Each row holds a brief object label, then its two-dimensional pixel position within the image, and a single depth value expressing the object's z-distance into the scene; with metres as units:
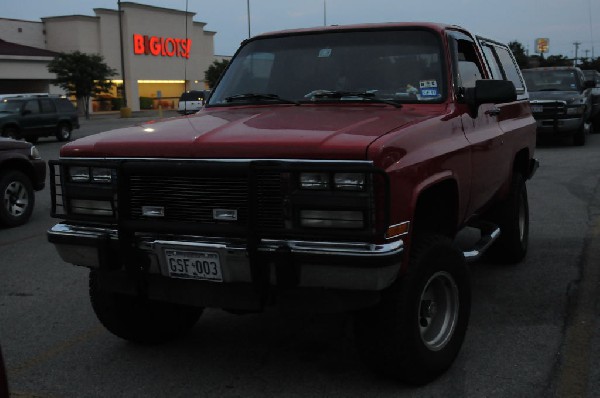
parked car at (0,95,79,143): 22.72
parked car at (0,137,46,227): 8.47
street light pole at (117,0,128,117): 45.47
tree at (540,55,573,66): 67.69
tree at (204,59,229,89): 57.53
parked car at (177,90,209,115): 33.42
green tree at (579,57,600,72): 72.75
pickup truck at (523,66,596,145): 15.80
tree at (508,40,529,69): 57.56
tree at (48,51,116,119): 41.78
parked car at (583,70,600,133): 18.75
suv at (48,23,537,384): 3.16
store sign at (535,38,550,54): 100.94
